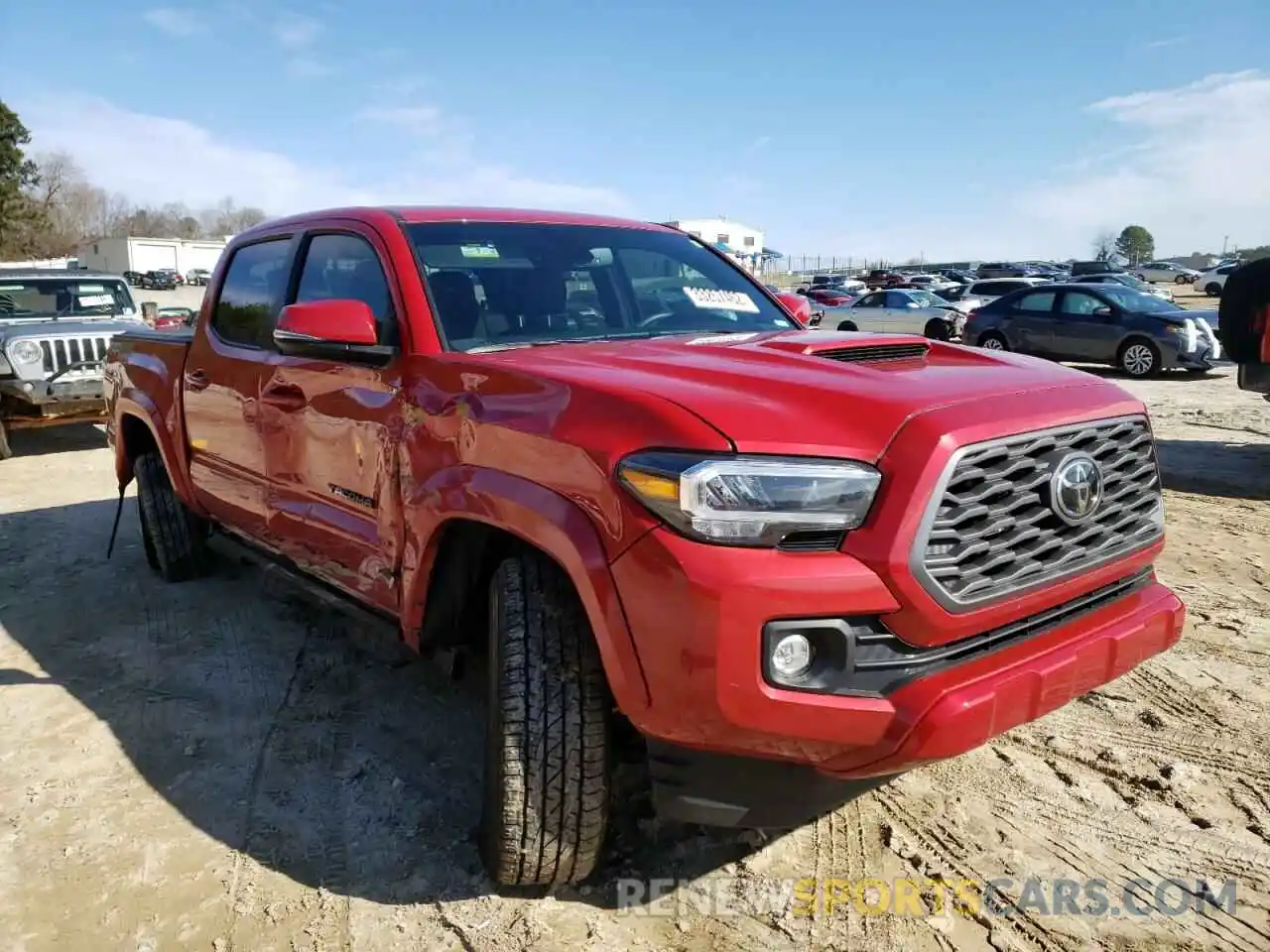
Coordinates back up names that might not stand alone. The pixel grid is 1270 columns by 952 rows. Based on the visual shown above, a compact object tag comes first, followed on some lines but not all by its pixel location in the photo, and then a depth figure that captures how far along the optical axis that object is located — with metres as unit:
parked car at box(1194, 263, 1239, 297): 39.18
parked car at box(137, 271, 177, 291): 63.78
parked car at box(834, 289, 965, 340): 19.42
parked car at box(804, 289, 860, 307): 32.94
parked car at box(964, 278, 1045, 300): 25.34
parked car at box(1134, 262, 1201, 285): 54.77
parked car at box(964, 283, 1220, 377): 14.04
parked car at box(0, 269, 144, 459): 9.00
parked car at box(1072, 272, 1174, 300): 35.52
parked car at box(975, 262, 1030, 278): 45.26
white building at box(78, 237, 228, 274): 81.25
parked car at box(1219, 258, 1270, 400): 7.09
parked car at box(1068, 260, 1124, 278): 47.68
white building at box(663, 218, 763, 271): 86.62
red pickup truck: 1.98
